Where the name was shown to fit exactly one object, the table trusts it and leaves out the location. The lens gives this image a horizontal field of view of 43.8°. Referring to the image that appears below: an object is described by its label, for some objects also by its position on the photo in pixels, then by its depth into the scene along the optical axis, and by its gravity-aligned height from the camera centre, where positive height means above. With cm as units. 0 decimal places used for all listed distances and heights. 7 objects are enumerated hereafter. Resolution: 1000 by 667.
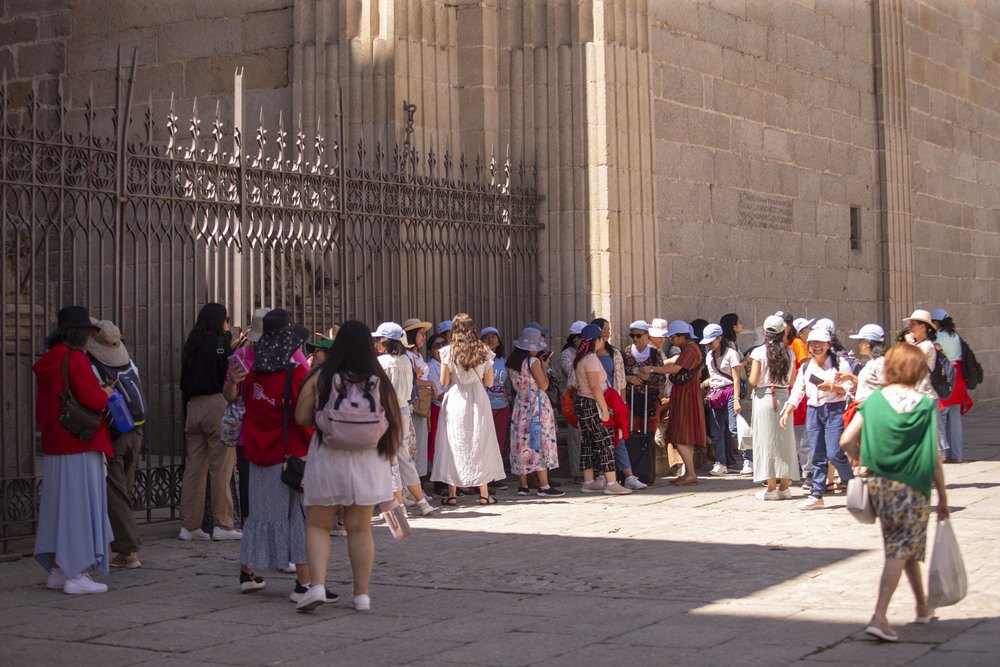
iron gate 861 +124
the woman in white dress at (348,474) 649 -54
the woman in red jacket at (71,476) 720 -58
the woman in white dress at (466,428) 1044 -50
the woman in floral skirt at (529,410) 1112 -38
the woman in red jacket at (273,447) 689 -41
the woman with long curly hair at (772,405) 1048 -35
